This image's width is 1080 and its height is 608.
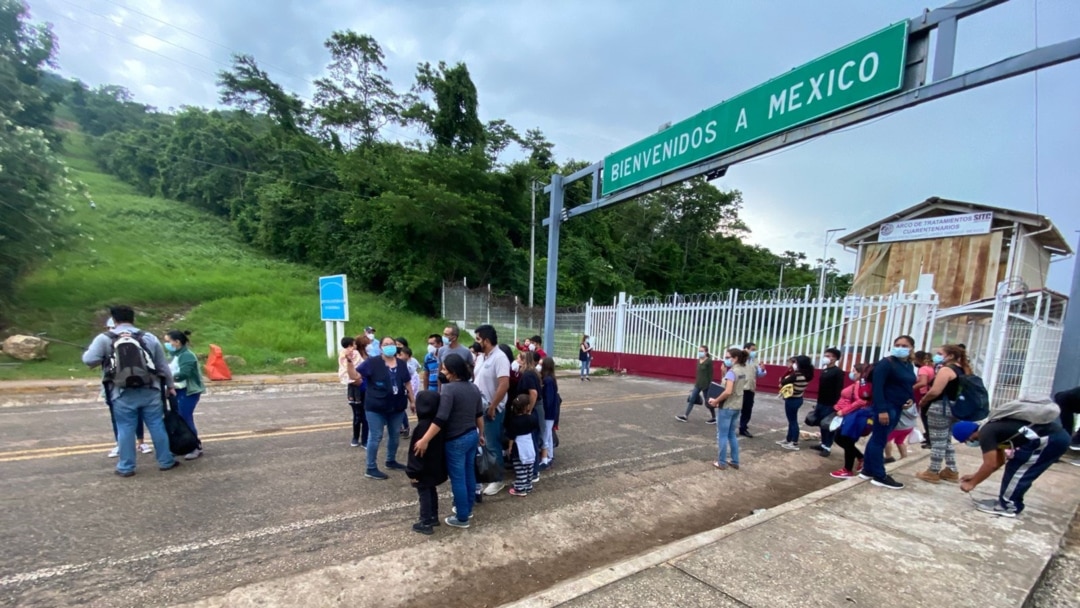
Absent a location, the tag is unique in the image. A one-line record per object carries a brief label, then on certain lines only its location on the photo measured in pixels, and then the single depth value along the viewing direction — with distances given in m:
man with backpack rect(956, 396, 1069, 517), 4.21
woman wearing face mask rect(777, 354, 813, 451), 6.75
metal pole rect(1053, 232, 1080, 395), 5.66
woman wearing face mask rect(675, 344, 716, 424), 8.30
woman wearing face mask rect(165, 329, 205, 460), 5.46
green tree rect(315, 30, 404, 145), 35.16
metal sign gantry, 4.22
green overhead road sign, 4.70
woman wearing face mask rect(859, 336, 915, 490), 4.97
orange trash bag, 11.34
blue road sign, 13.75
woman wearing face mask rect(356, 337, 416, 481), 4.80
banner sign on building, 14.54
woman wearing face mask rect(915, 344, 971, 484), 5.27
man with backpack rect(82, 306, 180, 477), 4.63
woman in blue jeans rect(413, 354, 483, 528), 3.65
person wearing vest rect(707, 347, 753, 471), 5.53
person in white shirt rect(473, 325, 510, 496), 4.54
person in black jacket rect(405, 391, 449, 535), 3.64
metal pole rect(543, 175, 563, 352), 9.86
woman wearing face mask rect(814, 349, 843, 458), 6.49
